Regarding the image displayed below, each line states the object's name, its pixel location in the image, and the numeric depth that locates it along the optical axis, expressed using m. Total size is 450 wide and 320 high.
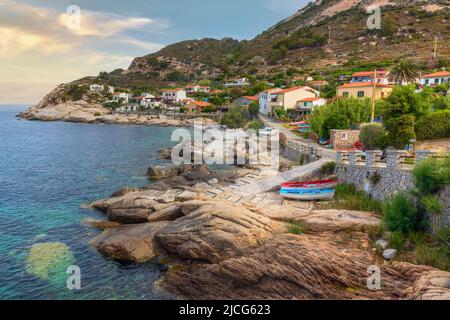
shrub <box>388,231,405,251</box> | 18.33
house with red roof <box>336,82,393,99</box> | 66.69
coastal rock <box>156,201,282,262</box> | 20.08
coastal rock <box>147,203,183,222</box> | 26.08
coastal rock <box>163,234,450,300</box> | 15.37
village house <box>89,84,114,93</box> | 177.73
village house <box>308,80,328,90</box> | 101.69
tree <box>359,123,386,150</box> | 34.63
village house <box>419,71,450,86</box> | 74.28
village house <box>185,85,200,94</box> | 160.88
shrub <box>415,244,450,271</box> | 15.80
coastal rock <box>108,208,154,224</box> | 27.03
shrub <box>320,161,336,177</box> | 31.01
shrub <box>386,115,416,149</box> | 31.89
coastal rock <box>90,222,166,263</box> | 22.31
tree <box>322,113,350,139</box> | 44.62
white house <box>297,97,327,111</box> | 79.90
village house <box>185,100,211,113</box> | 129.91
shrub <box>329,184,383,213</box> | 23.75
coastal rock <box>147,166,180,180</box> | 44.88
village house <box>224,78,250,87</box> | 151.27
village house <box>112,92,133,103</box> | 161.74
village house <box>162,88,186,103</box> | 151.38
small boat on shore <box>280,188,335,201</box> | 27.37
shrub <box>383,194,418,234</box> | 18.81
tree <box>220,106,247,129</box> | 88.50
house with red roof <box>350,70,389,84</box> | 87.43
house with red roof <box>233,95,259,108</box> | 109.04
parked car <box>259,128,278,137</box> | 62.61
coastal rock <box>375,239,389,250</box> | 18.58
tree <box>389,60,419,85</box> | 61.25
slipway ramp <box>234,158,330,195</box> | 31.56
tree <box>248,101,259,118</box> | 96.73
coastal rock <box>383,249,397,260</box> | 17.73
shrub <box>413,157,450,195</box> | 17.62
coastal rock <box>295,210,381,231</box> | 20.88
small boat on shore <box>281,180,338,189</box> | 28.09
